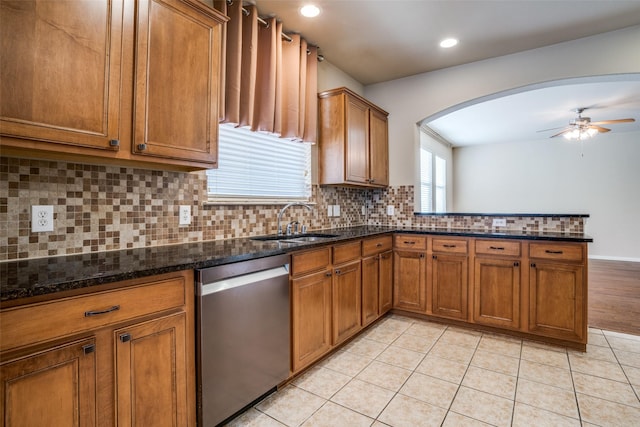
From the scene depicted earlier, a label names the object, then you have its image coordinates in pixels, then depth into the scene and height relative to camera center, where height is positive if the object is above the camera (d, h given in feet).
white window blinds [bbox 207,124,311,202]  7.67 +1.30
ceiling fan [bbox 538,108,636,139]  16.81 +4.90
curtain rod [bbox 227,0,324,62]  7.23 +4.93
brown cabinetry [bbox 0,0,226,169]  3.81 +1.90
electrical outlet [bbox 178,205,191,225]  6.63 +0.00
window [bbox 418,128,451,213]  20.20 +3.16
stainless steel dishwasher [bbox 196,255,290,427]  4.87 -2.03
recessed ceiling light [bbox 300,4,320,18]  7.86 +5.20
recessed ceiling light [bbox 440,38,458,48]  9.55 +5.35
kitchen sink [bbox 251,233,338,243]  8.22 -0.59
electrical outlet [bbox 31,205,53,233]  4.75 -0.07
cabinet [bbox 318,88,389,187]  10.08 +2.55
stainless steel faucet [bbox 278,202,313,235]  8.70 +0.22
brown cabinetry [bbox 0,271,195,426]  3.26 -1.70
